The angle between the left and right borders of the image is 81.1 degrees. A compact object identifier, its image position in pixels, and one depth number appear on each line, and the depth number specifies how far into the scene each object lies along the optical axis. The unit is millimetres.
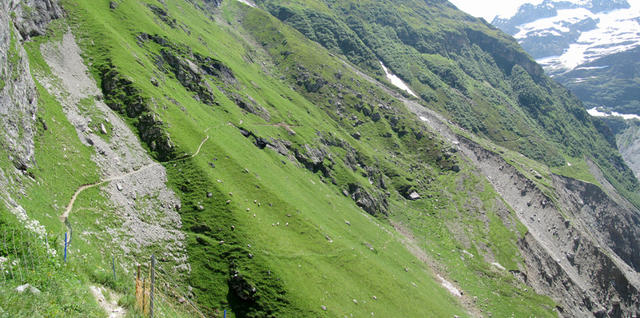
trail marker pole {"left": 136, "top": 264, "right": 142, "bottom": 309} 20219
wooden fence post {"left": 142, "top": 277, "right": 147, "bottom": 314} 20544
